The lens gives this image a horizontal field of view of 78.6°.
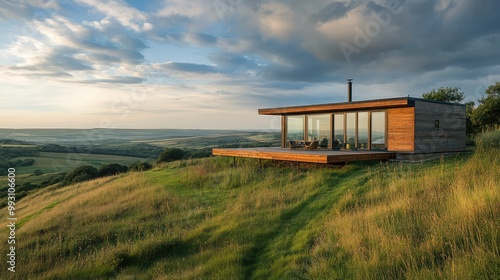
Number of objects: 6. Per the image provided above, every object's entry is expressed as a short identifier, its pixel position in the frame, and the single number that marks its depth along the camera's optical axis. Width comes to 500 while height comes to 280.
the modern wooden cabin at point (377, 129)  13.12
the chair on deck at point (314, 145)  16.28
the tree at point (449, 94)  24.20
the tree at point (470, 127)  23.08
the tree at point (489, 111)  22.12
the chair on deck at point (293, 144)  18.00
